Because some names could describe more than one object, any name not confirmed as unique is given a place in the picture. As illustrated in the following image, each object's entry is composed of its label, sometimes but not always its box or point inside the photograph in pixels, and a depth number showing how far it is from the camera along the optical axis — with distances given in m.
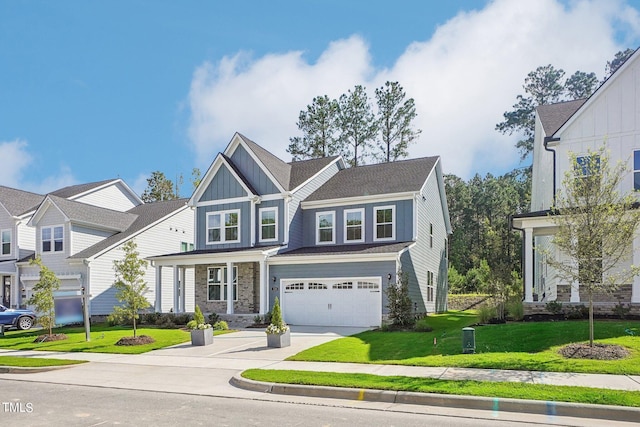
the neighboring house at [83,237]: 30.77
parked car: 26.56
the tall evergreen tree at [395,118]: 47.66
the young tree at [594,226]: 13.17
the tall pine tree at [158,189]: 61.81
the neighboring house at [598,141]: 19.91
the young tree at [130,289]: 19.75
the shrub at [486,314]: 19.27
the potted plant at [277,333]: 17.25
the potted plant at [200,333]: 18.84
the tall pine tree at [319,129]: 48.88
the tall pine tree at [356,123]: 48.22
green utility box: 14.01
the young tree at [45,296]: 20.83
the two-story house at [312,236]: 24.16
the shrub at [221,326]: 23.24
